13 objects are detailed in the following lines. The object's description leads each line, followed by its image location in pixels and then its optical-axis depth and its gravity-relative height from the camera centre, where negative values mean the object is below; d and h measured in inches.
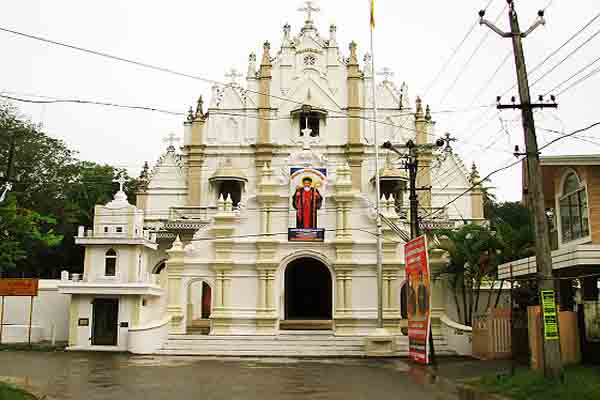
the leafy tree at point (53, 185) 1523.1 +316.9
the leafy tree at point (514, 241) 1027.9 +102.2
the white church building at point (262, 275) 1111.6 +55.6
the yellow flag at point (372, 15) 1147.3 +509.8
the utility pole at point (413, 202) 916.0 +146.3
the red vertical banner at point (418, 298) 824.4 +10.4
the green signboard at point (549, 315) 544.1 -7.7
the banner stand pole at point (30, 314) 1233.0 -15.3
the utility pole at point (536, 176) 540.1 +112.5
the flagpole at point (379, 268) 1042.1 +61.4
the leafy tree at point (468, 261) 1053.8 +72.6
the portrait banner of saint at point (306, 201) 1181.7 +191.6
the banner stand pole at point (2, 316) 1255.5 -19.1
